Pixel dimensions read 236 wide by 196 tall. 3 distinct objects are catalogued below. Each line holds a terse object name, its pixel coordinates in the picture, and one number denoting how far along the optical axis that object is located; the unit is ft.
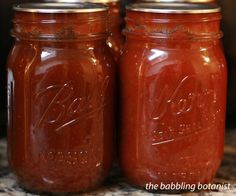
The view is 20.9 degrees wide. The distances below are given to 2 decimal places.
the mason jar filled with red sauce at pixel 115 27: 1.72
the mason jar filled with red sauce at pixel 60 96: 1.46
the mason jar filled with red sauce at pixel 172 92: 1.48
